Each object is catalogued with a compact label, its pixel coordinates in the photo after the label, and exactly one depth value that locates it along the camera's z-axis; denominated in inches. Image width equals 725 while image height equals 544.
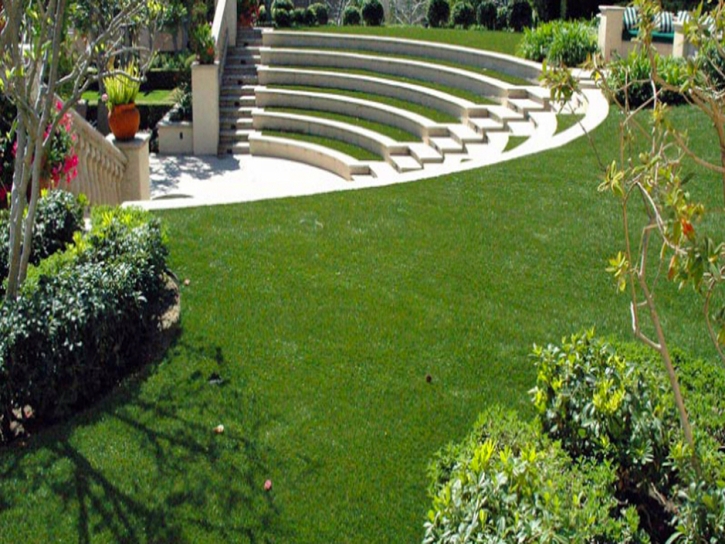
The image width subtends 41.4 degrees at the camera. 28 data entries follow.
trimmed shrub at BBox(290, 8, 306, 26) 863.7
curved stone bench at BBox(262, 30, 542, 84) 665.6
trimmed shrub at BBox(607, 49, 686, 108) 516.1
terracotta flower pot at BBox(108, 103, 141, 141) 493.0
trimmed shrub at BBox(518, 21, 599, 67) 634.8
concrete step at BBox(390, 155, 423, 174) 556.7
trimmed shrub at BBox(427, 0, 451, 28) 943.0
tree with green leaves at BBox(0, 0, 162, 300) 239.0
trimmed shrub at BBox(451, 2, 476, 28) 935.7
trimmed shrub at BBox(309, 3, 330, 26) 893.7
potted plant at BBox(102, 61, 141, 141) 493.7
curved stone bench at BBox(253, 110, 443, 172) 566.6
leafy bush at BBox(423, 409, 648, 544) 156.4
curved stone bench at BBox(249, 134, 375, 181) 601.2
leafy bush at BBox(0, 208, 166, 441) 218.7
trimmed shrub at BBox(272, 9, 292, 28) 854.5
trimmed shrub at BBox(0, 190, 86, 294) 293.6
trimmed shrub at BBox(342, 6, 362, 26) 935.7
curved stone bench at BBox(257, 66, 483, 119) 623.8
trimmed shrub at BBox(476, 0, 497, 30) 914.1
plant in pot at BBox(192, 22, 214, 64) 706.8
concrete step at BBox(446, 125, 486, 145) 564.4
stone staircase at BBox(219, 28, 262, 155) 719.1
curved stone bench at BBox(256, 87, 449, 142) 608.4
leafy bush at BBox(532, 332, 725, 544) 170.7
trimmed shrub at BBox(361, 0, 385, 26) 908.6
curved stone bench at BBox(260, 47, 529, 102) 633.6
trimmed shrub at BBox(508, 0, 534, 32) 891.4
